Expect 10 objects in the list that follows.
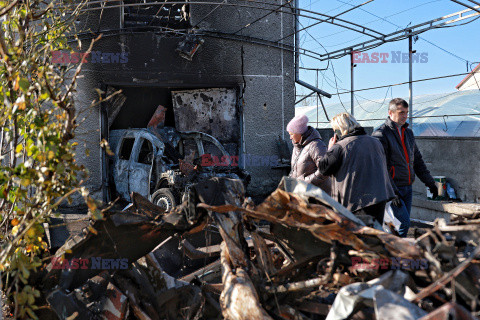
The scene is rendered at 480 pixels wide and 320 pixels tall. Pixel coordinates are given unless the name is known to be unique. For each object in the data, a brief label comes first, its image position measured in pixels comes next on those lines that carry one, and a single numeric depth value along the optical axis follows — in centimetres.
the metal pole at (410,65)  1051
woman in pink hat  454
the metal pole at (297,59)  1288
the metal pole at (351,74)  1309
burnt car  841
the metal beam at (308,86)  1293
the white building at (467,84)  2264
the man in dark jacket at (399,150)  470
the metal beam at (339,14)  883
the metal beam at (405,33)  923
